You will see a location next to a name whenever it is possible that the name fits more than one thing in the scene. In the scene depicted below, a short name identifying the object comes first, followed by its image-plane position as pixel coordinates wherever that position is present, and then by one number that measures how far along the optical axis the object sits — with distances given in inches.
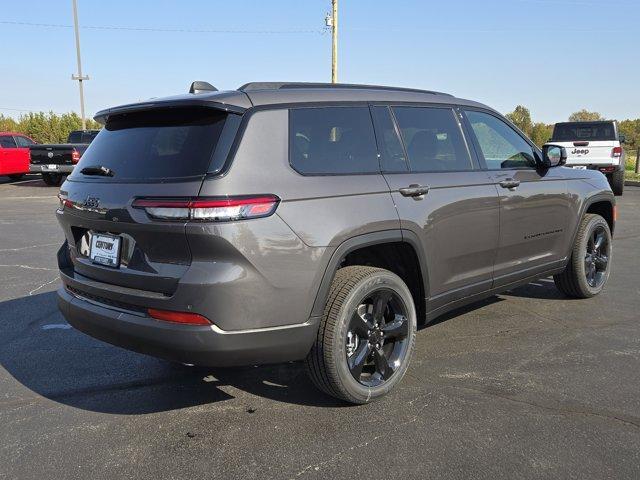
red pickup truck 787.4
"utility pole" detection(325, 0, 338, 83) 955.3
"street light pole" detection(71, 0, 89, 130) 1253.8
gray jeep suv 108.7
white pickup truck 580.7
